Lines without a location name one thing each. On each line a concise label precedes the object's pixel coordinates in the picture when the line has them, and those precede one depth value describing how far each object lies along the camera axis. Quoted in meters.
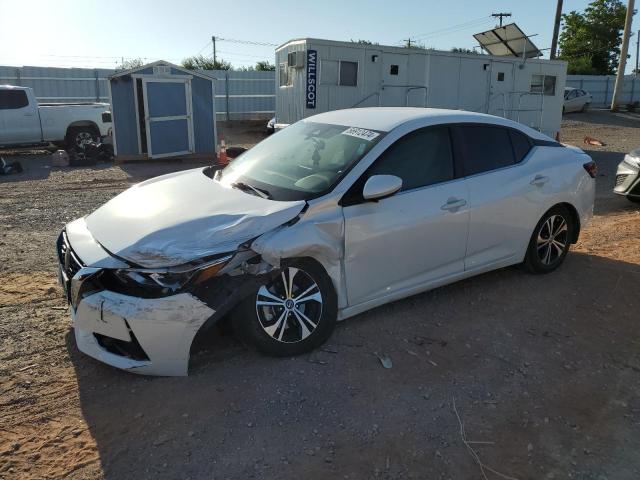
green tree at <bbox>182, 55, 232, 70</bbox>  43.84
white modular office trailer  14.34
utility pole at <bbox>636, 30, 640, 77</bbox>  62.55
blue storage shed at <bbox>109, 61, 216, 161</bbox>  14.24
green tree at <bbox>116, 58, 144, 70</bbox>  33.81
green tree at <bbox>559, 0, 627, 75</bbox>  50.69
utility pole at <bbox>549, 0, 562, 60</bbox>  35.88
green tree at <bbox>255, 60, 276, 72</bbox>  42.11
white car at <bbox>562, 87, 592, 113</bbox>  32.38
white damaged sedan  3.24
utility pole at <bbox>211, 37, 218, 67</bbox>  52.41
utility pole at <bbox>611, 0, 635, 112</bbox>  30.42
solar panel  16.84
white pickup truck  14.84
